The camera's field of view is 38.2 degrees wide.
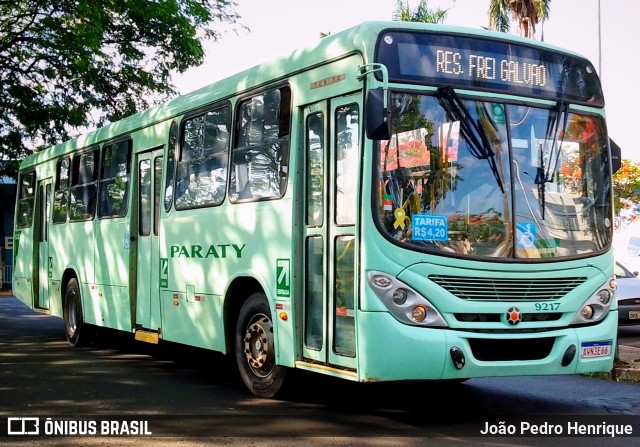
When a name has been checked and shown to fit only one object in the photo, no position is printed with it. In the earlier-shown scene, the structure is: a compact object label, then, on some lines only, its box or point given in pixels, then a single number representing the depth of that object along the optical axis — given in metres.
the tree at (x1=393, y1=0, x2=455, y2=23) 31.11
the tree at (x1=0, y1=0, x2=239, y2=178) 23.86
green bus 7.46
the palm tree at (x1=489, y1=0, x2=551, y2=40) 33.00
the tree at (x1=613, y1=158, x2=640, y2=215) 37.22
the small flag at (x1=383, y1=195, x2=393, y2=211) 7.54
